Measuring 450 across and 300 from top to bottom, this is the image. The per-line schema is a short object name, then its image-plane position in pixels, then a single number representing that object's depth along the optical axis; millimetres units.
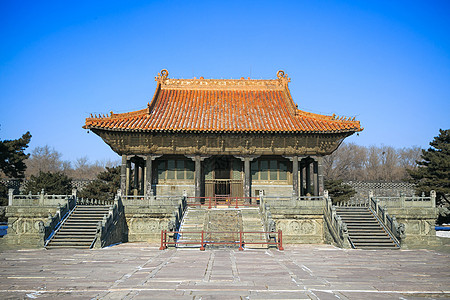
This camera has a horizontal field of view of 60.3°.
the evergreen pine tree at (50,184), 32594
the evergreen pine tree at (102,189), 34781
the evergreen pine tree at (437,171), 31875
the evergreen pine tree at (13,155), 33656
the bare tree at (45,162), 87544
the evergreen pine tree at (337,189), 36031
